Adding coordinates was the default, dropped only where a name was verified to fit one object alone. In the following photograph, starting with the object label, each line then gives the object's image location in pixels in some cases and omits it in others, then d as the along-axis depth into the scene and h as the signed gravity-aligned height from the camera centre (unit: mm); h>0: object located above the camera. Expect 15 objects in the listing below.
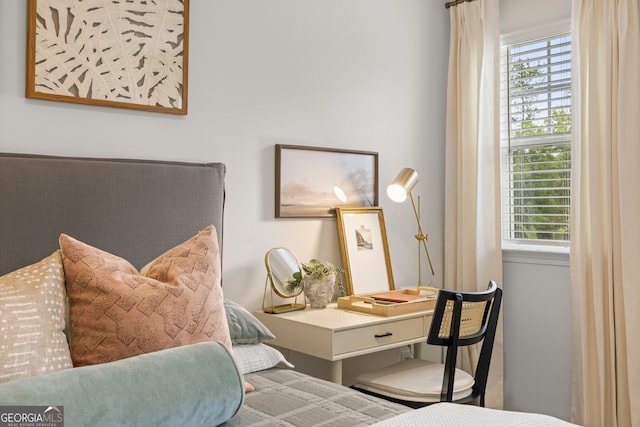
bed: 1522 +1
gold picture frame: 2979 -126
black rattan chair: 2223 -616
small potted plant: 2688 -265
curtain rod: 3478 +1367
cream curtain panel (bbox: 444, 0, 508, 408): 3287 +377
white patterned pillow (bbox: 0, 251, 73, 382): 1316 -236
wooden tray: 2611 -372
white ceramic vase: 2701 -300
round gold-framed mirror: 2646 -243
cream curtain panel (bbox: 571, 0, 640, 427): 2691 +64
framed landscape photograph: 2803 +239
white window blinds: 3186 +497
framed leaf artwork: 2090 +673
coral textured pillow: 1480 -218
